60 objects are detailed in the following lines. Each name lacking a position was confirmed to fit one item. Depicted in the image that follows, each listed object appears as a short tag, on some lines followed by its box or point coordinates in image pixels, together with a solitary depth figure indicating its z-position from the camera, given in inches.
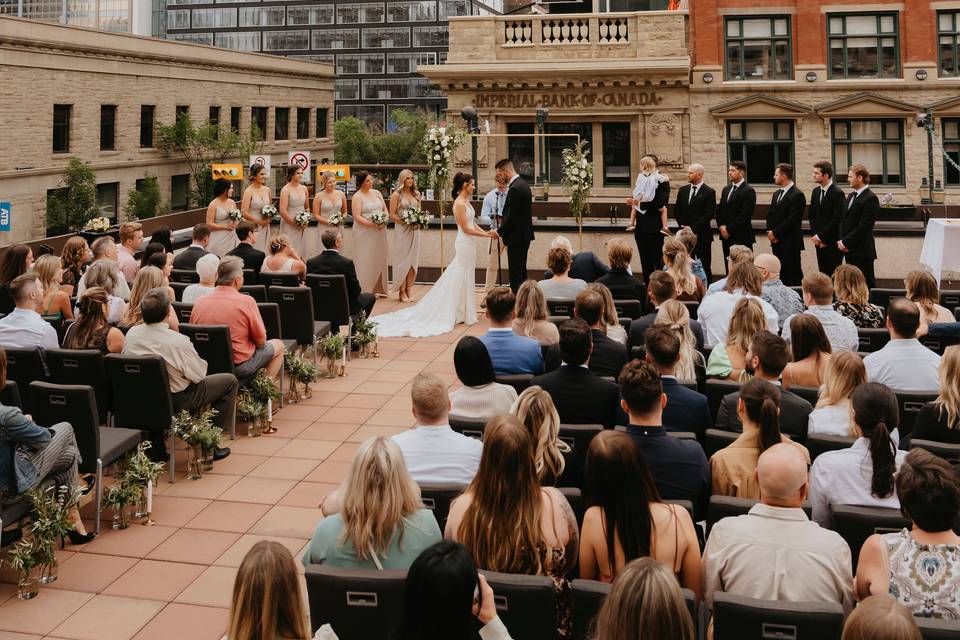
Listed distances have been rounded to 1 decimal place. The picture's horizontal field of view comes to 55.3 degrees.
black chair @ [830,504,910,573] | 160.4
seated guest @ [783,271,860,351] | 296.8
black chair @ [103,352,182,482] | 276.1
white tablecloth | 518.3
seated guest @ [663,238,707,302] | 370.0
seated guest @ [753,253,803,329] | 348.4
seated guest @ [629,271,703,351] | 313.3
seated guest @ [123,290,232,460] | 288.4
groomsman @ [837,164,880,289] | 475.2
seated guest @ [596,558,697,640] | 107.8
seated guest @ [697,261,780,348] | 322.0
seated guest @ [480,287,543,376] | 279.1
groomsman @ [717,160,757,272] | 537.6
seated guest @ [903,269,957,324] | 305.3
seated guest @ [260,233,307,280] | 430.3
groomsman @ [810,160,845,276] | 498.6
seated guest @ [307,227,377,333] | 442.0
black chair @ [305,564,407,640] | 140.6
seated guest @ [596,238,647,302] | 375.6
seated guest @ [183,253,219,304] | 356.8
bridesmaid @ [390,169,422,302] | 583.8
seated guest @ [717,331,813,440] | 220.2
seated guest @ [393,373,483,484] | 194.1
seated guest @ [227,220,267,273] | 456.8
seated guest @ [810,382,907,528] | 175.0
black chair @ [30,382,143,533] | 241.3
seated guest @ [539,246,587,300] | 377.1
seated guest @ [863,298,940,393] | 251.6
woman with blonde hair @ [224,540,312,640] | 118.5
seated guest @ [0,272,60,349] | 293.9
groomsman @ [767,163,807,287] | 514.6
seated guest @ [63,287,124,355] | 292.4
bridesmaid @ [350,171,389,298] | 585.9
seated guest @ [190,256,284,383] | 333.4
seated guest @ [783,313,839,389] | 251.3
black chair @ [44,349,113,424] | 278.8
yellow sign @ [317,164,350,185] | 1230.3
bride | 522.0
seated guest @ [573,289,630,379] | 273.7
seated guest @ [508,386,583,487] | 183.8
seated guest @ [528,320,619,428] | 228.8
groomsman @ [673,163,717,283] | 549.6
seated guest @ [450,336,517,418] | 225.9
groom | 508.7
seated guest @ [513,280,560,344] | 310.2
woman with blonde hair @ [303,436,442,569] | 151.1
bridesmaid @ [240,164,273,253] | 586.2
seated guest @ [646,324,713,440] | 225.1
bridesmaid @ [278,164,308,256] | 590.9
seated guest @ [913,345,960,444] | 209.2
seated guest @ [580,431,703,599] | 149.7
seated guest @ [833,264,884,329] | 320.5
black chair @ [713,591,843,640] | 125.5
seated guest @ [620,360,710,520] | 181.8
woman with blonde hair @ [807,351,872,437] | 210.5
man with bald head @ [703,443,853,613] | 142.8
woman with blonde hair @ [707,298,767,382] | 269.0
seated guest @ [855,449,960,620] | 137.1
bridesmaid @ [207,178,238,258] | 580.4
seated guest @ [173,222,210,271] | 449.7
